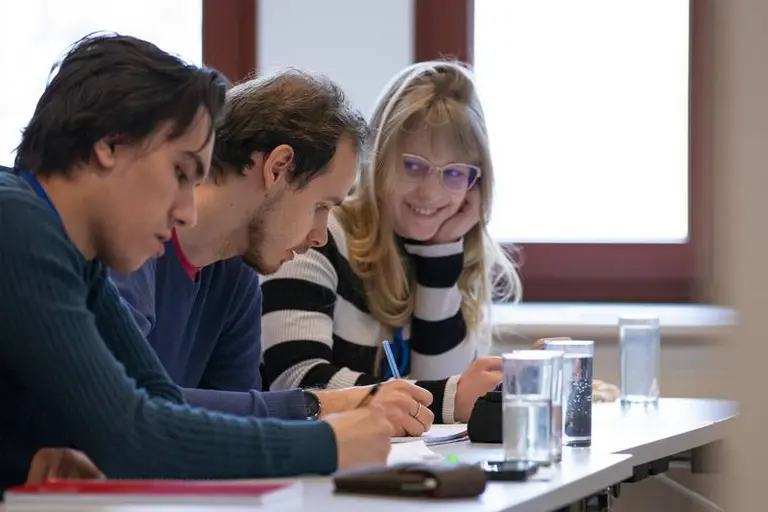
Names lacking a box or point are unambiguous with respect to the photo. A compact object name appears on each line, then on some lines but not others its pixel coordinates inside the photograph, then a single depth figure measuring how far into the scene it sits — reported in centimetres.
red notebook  538
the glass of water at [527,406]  566
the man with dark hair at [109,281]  551
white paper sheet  572
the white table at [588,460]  544
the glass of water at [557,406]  571
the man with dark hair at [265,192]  615
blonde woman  649
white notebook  599
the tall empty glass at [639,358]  658
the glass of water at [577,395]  595
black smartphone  561
